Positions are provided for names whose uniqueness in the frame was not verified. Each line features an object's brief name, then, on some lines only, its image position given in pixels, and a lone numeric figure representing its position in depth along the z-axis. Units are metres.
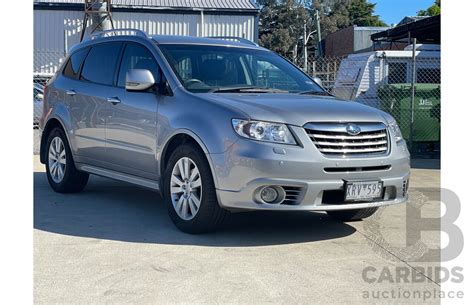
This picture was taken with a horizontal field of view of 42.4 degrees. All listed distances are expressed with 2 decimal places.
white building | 28.59
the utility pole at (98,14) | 27.23
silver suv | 5.12
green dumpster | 12.98
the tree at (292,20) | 53.16
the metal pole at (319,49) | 44.02
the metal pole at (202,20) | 28.39
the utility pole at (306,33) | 52.63
